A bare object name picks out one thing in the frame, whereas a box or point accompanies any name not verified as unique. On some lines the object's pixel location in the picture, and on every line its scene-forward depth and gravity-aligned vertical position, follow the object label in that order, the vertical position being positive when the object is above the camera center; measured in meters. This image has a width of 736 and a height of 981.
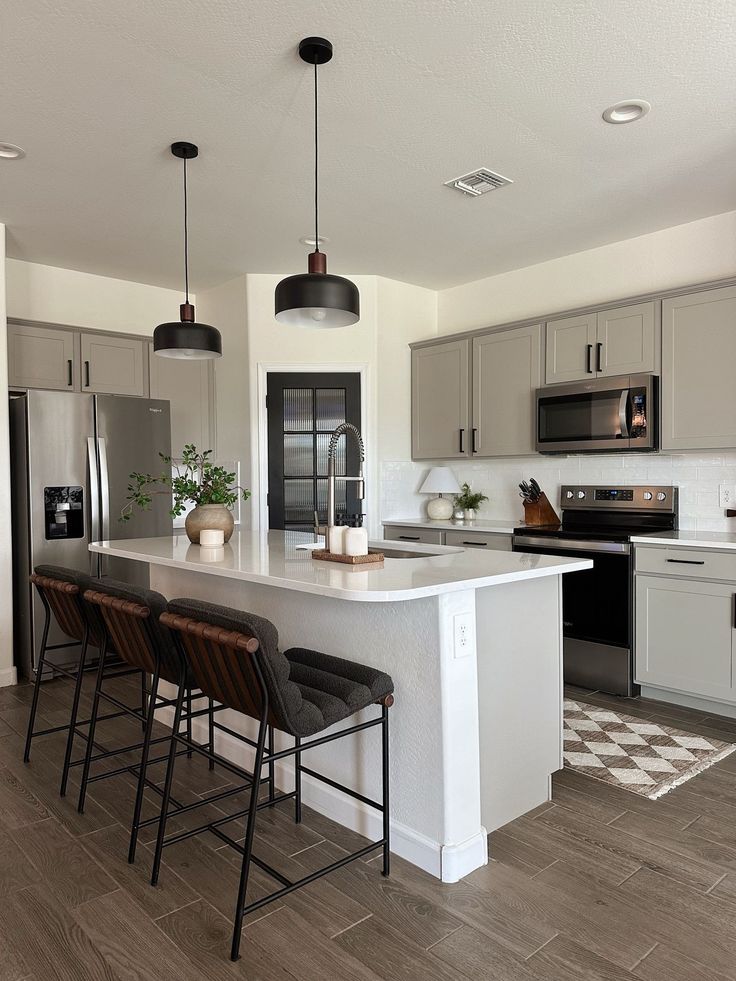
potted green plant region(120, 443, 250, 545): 3.28 -0.11
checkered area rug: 2.93 -1.26
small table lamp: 5.45 -0.12
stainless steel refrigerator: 4.37 -0.03
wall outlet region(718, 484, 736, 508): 4.11 -0.15
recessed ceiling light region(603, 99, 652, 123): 2.83 +1.46
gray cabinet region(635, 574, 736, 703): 3.58 -0.87
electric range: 3.98 -0.63
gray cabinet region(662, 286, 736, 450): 3.85 +0.56
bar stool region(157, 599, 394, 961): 1.88 -0.64
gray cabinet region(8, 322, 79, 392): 4.71 +0.80
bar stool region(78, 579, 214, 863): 2.39 -0.58
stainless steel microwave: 4.15 +0.34
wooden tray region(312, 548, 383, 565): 2.48 -0.30
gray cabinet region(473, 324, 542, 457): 4.80 +0.58
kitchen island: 2.19 -0.66
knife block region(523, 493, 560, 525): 4.87 -0.28
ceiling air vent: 3.49 +1.47
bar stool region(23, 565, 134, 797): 2.83 -0.56
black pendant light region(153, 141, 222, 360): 3.18 +0.63
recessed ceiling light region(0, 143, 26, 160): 3.19 +1.48
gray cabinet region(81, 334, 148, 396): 5.02 +0.80
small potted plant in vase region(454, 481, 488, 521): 5.44 -0.24
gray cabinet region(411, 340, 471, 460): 5.24 +0.55
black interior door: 5.36 +0.29
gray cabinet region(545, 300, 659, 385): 4.17 +0.79
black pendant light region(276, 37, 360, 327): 2.40 +0.62
